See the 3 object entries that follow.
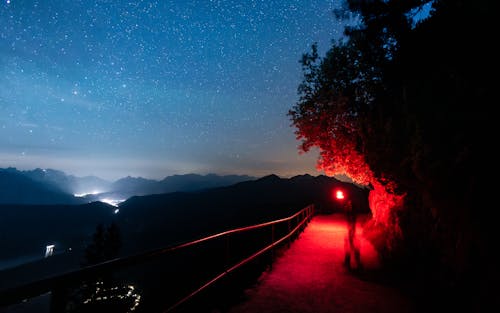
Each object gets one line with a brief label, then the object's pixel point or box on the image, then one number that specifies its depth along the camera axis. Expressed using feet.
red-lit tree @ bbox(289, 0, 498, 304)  17.03
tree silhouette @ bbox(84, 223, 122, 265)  127.14
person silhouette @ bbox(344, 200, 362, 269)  29.71
